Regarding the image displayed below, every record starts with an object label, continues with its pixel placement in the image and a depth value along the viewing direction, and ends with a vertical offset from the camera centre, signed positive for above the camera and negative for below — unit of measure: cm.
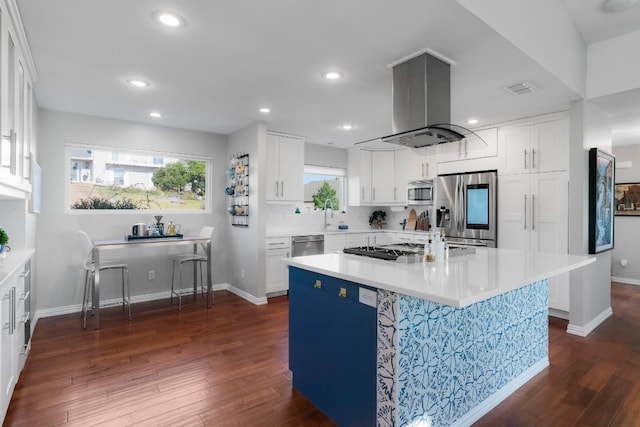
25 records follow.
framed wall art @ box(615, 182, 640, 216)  573 +22
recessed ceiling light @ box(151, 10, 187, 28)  205 +118
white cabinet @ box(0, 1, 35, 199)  187 +64
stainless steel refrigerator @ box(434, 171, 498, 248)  436 +7
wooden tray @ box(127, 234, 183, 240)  410 -30
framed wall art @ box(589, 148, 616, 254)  350 +13
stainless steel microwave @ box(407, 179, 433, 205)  536 +32
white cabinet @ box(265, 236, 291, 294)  471 -70
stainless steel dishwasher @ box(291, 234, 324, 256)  496 -47
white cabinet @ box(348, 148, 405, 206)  599 +61
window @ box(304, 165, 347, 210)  596 +44
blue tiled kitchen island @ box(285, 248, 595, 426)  168 -71
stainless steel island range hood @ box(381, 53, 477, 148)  246 +80
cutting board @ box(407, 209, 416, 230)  594 -14
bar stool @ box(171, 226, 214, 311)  449 -61
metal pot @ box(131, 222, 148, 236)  419 -20
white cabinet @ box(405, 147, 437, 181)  513 +70
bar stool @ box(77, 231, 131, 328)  381 -71
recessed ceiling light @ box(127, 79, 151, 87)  310 +118
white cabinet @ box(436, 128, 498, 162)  437 +79
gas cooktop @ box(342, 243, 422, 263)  226 -28
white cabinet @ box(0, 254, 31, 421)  186 -71
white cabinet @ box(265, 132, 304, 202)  483 +63
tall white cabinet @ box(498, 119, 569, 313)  385 +25
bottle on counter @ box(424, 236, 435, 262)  231 -28
